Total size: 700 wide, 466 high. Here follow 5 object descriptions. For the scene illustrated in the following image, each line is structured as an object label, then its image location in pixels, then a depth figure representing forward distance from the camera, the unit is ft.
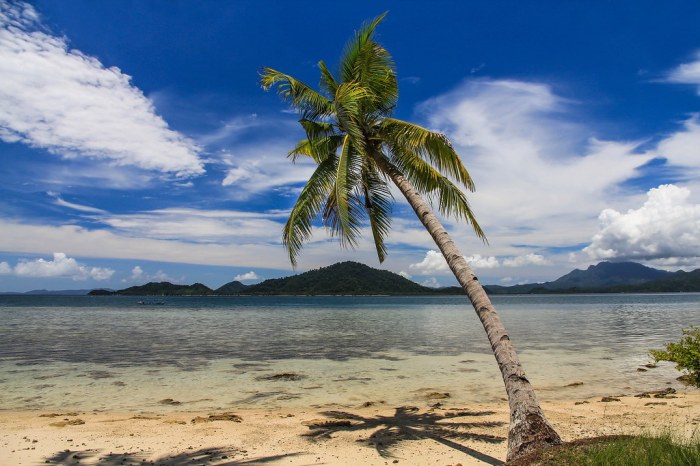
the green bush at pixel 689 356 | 27.22
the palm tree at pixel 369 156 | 29.07
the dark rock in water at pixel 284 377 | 57.31
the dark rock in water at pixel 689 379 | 27.89
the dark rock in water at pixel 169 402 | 45.27
